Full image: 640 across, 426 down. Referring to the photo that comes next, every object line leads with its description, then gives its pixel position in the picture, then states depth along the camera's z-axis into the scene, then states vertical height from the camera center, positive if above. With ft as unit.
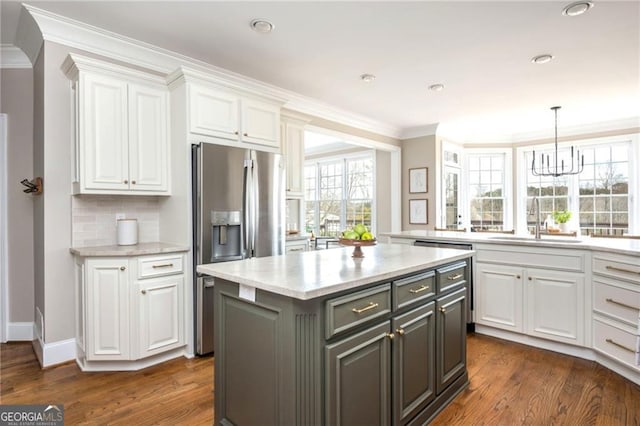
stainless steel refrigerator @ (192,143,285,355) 9.56 +0.07
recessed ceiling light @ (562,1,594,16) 7.94 +4.68
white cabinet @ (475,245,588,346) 9.43 -2.34
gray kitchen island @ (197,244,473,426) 4.60 -1.93
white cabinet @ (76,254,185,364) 8.49 -2.38
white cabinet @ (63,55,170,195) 8.82 +2.24
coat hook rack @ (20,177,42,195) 9.30 +0.74
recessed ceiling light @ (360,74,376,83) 12.23 +4.75
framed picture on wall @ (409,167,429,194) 19.95 +1.80
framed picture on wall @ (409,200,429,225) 19.97 -0.02
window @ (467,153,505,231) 22.21 +1.31
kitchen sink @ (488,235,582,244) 10.18 -0.86
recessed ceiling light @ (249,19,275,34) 8.70 +4.72
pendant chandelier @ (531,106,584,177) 19.53 +2.56
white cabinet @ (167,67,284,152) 9.71 +3.03
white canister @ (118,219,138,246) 9.75 -0.54
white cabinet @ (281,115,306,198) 13.92 +2.41
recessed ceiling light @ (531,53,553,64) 10.62 +4.69
